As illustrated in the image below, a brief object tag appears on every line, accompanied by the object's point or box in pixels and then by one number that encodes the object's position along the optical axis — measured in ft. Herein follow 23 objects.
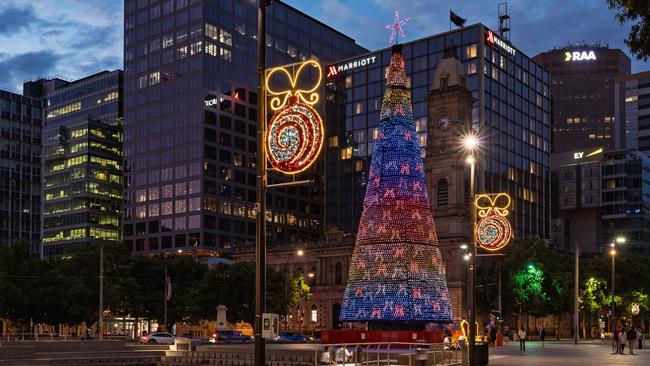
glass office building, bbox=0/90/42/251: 602.44
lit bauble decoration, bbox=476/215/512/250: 145.38
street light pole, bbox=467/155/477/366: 110.93
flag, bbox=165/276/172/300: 233.80
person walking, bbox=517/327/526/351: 199.82
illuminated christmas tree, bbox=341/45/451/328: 164.14
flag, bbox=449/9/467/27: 478.43
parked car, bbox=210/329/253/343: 244.26
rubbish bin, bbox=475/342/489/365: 124.16
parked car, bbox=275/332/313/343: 259.51
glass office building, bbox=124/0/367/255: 508.94
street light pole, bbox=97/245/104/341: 228.24
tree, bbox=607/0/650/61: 62.75
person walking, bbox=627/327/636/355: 178.22
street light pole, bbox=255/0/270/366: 60.80
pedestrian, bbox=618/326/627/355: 174.26
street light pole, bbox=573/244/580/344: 244.63
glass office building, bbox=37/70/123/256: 576.20
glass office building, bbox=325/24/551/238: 458.50
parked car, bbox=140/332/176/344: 221.87
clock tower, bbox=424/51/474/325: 311.47
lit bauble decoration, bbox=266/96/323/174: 69.36
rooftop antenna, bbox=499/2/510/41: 542.49
